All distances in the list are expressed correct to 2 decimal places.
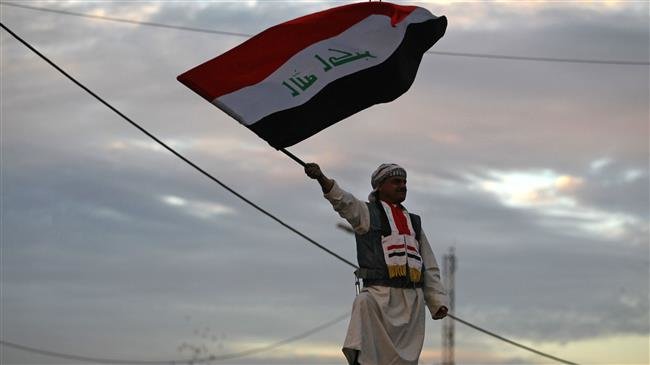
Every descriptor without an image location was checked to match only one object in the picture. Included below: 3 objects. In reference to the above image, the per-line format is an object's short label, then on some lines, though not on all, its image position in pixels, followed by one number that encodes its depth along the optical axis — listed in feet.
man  42.27
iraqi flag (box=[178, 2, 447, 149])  44.52
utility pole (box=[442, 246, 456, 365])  176.96
